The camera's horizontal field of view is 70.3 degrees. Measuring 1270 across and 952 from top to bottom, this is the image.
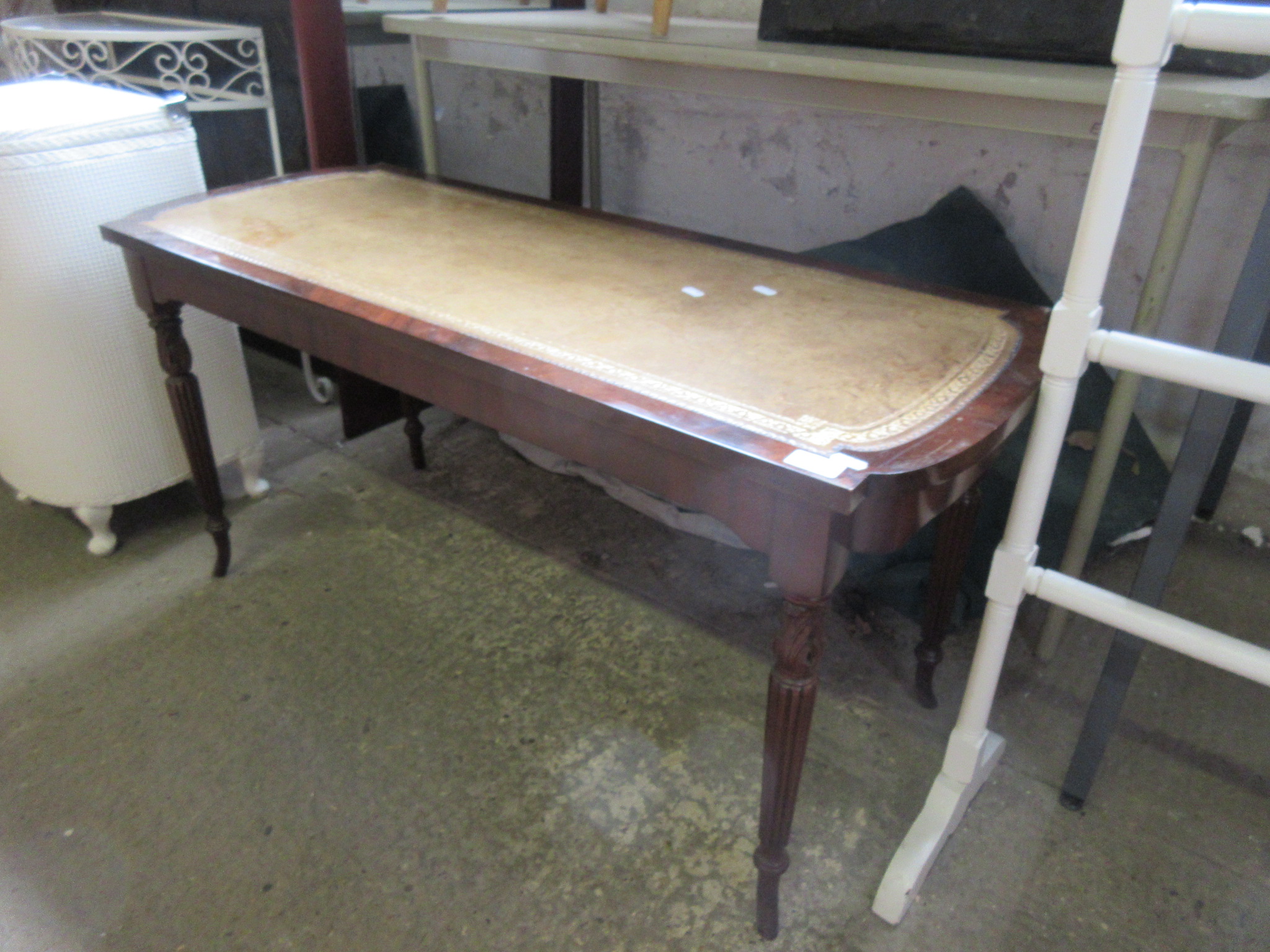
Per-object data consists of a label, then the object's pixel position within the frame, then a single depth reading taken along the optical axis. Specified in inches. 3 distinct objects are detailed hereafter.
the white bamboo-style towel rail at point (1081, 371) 35.1
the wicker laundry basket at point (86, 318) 68.0
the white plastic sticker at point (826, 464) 35.4
